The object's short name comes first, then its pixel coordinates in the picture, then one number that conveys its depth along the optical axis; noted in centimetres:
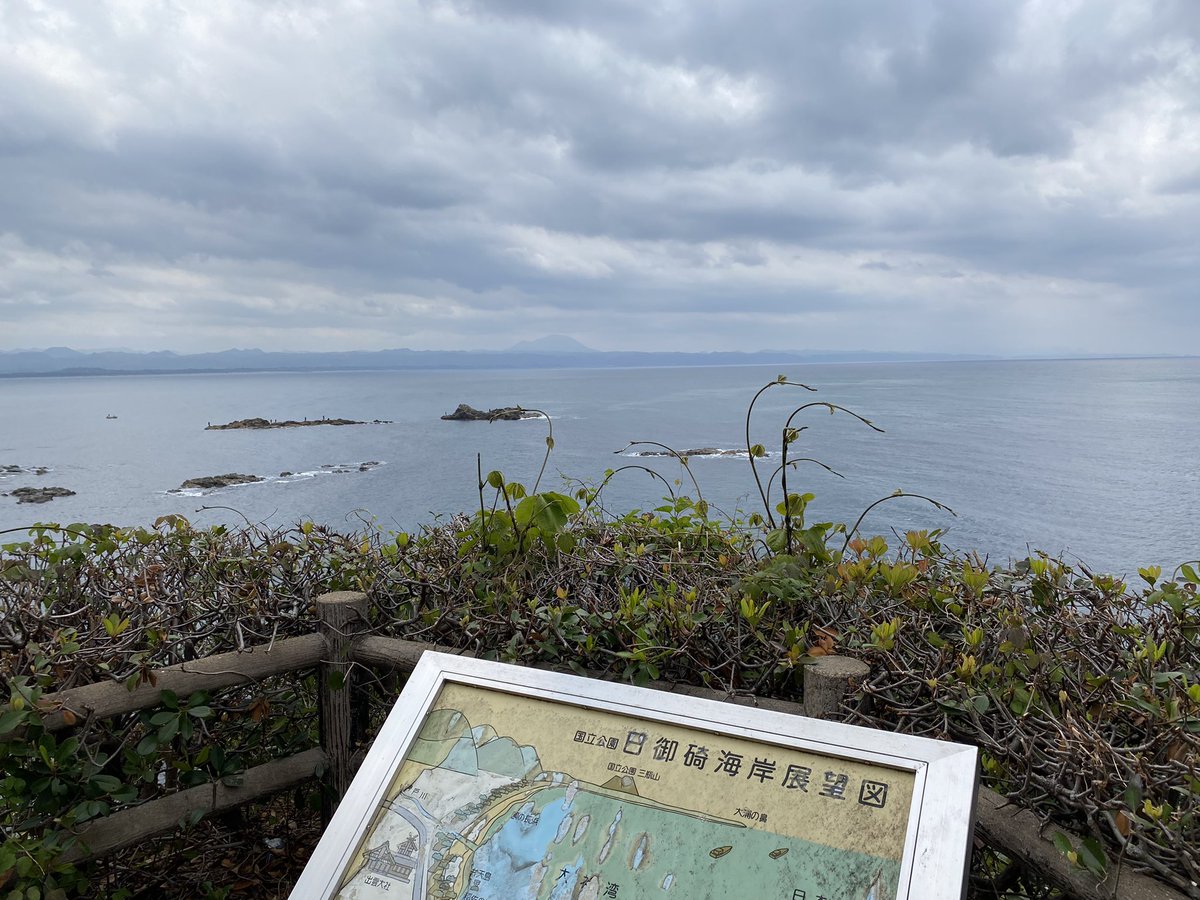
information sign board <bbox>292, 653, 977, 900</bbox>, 169
